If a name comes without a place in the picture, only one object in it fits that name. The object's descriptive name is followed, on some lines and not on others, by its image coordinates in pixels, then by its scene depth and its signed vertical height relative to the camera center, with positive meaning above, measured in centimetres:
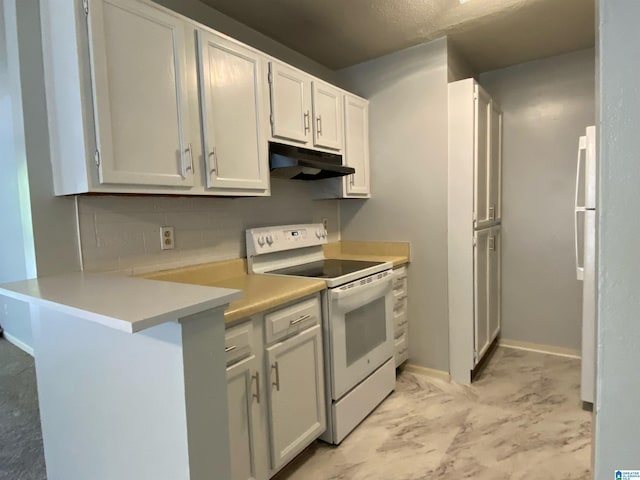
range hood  209 +31
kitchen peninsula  94 -45
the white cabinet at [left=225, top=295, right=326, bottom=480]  147 -77
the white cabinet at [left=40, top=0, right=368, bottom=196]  133 +50
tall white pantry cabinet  252 -8
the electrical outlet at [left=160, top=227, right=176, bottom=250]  186 -9
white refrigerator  210 -35
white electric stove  196 -59
